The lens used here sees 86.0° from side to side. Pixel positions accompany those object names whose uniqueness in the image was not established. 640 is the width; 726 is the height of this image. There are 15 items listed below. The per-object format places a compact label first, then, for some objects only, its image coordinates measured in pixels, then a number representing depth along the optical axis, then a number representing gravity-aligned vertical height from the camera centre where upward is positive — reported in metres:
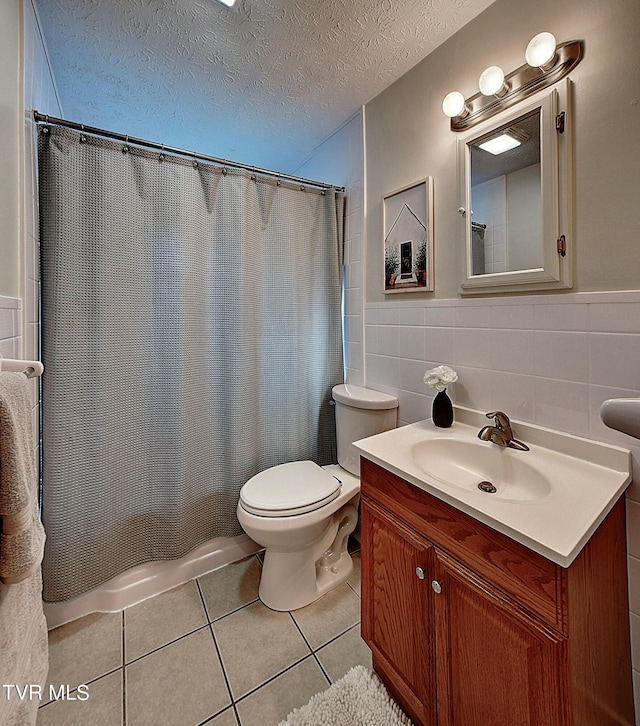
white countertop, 0.69 -0.34
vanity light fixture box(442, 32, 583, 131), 0.97 +0.84
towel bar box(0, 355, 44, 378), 0.73 -0.02
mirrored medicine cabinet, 1.00 +0.50
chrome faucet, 1.07 -0.26
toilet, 1.35 -0.63
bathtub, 1.39 -1.00
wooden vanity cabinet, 0.67 -0.62
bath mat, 1.03 -1.09
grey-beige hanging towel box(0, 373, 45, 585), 0.54 -0.25
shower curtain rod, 1.22 +0.87
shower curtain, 1.28 +0.06
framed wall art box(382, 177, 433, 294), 1.40 +0.50
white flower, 1.27 -0.09
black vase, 1.27 -0.22
